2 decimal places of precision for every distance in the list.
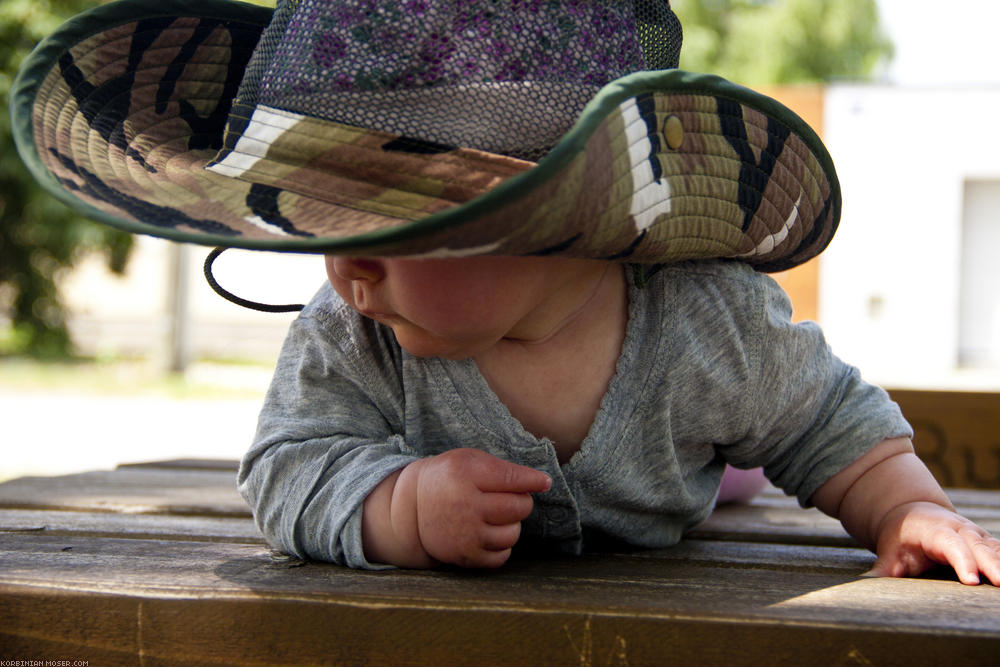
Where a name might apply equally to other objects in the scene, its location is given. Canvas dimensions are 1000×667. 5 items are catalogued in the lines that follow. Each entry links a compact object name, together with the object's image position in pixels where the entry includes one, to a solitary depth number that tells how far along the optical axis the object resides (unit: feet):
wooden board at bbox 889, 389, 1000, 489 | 7.51
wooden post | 29.99
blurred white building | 46.24
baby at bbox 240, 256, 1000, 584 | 4.22
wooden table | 3.10
